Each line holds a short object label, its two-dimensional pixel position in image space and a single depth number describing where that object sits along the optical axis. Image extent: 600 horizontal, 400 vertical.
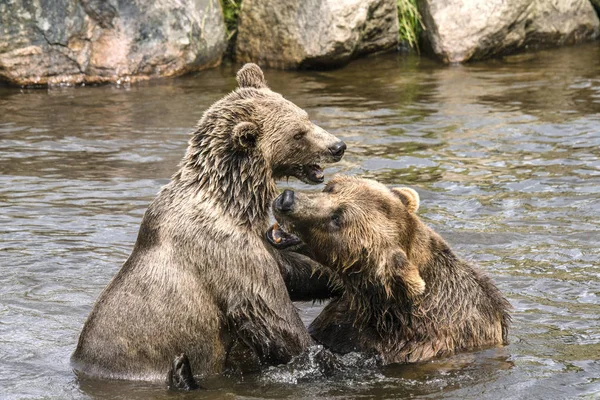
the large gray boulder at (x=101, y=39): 16.88
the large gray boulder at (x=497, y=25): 17.95
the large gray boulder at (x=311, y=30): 17.48
